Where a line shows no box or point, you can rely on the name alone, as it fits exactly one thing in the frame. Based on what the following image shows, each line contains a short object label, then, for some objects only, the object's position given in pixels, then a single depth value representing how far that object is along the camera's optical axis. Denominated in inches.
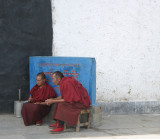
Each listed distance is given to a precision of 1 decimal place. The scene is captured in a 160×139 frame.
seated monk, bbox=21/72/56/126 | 208.4
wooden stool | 193.9
